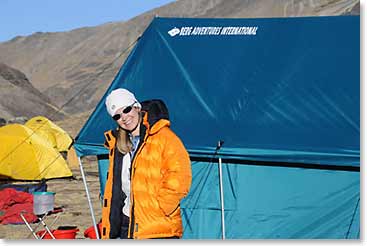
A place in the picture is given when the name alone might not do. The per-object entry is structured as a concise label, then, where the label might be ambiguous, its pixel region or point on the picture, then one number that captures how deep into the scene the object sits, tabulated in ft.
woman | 20.70
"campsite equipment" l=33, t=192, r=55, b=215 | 36.49
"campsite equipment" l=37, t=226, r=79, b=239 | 38.67
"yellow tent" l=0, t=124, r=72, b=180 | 76.62
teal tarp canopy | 35.19
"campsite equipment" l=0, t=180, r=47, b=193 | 64.29
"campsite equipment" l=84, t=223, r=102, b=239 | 39.61
